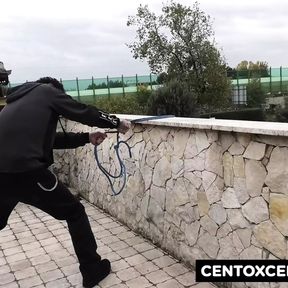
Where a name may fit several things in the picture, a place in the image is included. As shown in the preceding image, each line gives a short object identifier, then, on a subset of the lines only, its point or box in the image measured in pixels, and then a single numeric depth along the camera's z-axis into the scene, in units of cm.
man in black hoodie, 227
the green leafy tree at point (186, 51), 1320
